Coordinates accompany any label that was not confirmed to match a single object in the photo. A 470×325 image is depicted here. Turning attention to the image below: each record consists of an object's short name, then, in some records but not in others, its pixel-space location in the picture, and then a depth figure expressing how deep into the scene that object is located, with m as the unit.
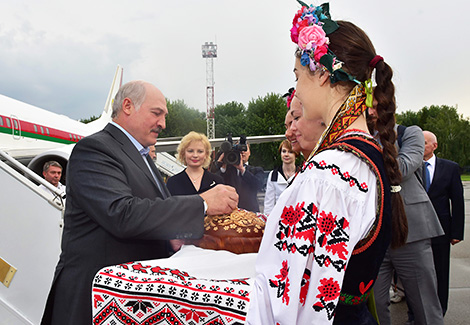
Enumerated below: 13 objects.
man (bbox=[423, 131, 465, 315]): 4.73
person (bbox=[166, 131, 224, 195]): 4.50
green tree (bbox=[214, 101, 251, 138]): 52.72
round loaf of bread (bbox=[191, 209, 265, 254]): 1.60
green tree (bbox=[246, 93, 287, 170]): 48.03
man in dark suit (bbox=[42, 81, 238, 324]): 1.82
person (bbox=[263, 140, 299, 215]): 5.32
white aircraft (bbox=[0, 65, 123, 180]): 8.85
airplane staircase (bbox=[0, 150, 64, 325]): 3.29
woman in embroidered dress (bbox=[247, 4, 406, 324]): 1.13
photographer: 5.44
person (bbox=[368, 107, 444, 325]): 3.24
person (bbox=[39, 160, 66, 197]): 6.65
